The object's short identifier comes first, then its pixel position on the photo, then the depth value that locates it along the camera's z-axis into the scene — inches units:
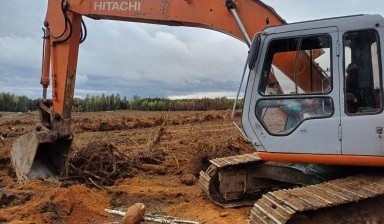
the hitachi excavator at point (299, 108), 208.8
